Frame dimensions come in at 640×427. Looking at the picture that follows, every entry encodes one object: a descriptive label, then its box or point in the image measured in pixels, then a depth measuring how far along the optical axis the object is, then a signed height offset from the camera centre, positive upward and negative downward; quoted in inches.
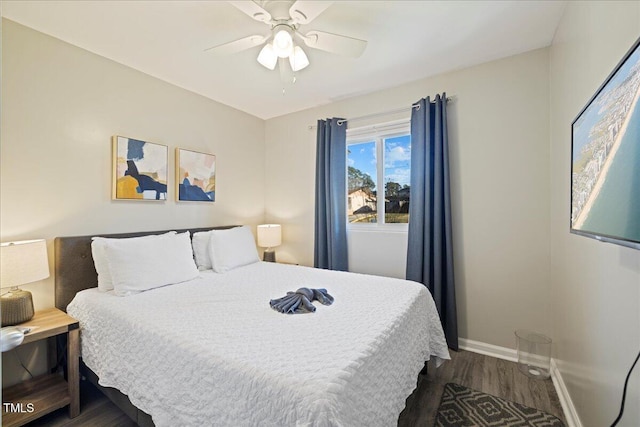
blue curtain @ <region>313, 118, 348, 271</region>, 133.5 +7.6
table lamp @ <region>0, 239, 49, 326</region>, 71.1 -14.9
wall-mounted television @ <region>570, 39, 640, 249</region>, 36.3 +7.6
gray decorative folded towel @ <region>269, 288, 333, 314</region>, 72.3 -22.4
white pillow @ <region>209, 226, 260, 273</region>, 113.0 -14.8
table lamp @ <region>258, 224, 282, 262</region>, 143.5 -12.1
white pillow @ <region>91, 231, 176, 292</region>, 86.7 -15.7
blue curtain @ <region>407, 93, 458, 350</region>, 107.0 +0.1
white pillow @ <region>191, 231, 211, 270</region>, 115.4 -15.1
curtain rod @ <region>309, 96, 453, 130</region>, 114.8 +41.1
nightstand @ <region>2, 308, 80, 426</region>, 69.6 -45.6
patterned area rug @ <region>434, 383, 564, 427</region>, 73.0 -50.8
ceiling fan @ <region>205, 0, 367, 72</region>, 65.7 +43.4
